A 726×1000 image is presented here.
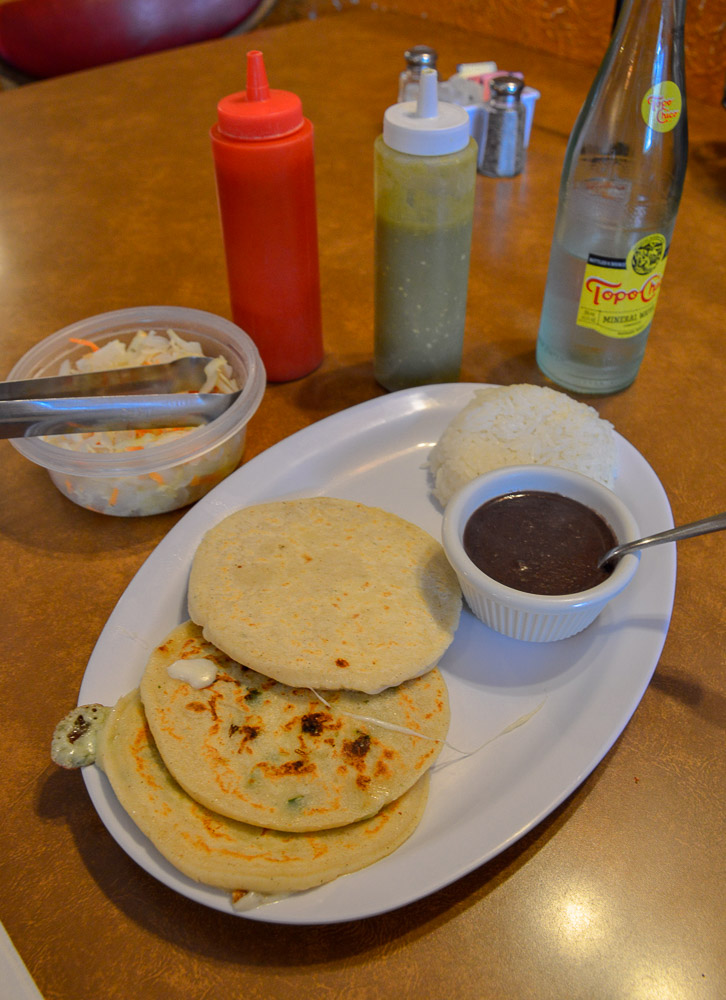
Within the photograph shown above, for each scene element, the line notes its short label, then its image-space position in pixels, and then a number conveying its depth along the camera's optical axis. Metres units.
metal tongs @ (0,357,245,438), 0.41
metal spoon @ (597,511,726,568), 0.35
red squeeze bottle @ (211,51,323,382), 0.44
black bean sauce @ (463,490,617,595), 0.37
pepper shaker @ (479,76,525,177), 0.66
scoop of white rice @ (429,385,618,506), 0.43
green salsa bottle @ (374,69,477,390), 0.42
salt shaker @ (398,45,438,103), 0.69
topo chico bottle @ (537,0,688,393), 0.45
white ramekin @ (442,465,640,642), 0.35
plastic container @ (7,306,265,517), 0.41
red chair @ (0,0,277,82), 1.00
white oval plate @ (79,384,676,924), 0.30
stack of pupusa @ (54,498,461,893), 0.31
